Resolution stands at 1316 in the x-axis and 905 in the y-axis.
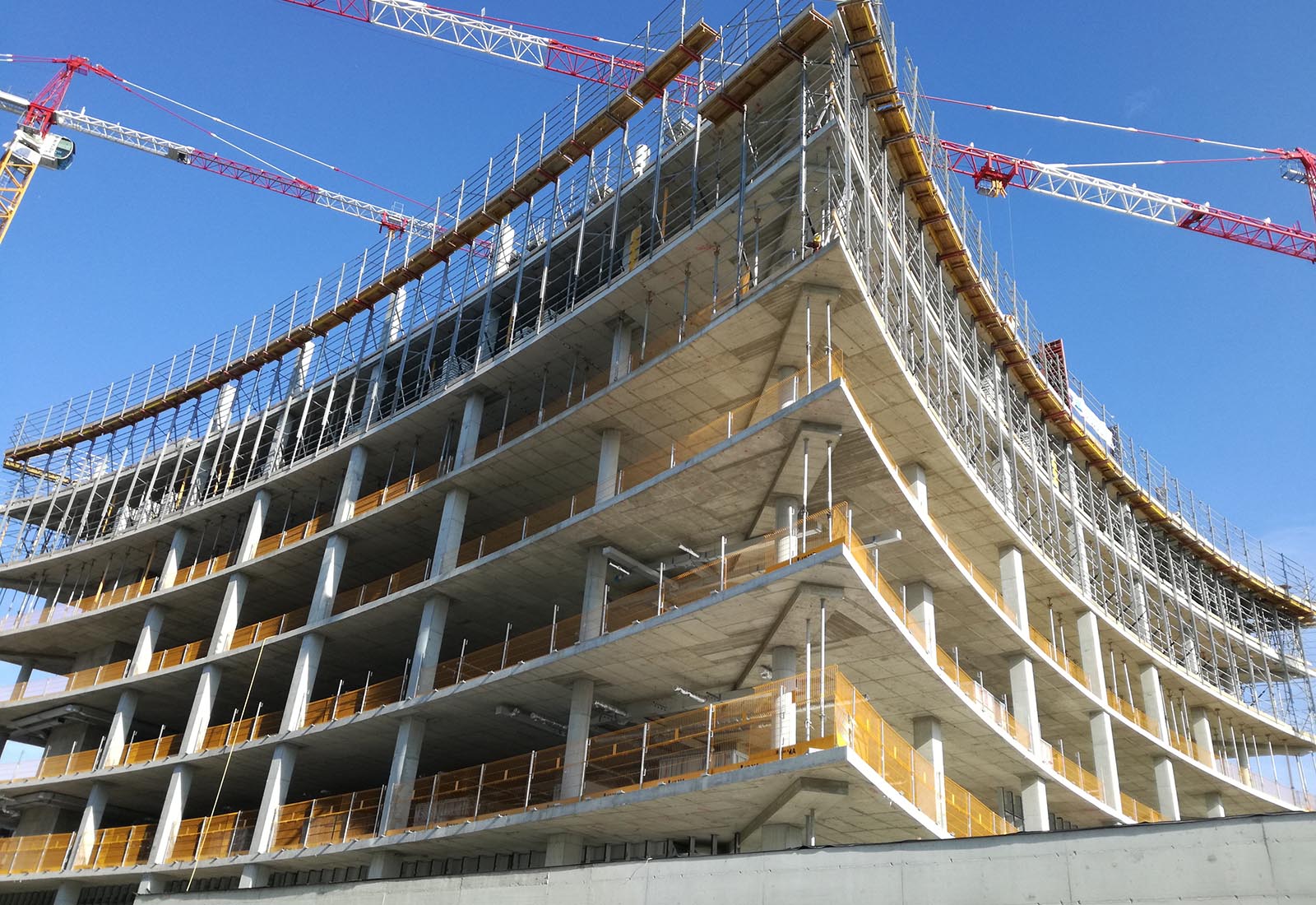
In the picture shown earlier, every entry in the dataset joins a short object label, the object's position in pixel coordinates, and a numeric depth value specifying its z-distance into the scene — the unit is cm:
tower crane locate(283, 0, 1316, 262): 6719
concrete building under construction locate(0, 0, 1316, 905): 2361
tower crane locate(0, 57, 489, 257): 6291
